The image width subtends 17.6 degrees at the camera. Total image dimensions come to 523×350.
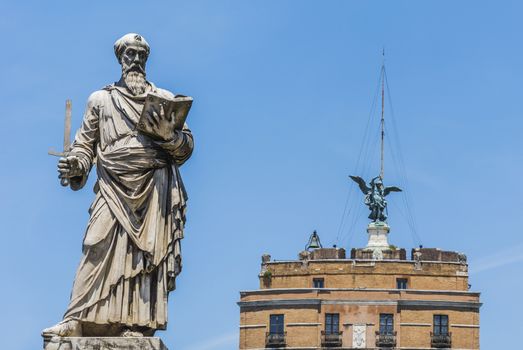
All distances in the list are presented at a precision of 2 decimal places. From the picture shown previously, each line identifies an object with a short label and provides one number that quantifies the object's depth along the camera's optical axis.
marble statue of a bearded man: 16.22
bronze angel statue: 175.00
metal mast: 183.12
